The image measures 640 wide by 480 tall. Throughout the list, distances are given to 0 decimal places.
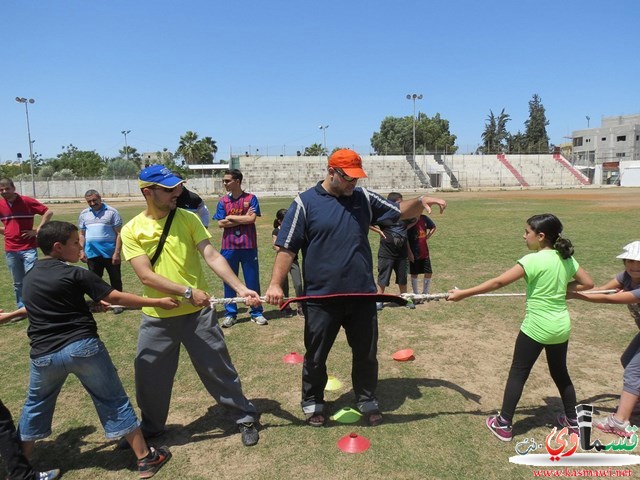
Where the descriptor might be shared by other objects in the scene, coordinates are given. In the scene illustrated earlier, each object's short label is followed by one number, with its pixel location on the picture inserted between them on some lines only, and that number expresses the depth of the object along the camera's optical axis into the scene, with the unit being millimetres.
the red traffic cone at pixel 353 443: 3557
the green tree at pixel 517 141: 105194
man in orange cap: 3721
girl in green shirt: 3496
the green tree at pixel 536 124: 108938
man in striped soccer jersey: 6555
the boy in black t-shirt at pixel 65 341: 3049
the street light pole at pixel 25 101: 47859
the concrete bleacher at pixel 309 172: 60125
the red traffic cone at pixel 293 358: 5371
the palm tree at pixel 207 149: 88456
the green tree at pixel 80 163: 88444
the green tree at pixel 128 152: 99812
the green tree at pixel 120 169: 69062
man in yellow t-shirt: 3453
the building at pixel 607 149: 66125
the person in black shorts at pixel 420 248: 7648
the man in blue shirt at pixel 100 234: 7324
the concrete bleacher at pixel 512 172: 65188
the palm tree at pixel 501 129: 108938
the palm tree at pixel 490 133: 109250
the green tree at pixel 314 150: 99500
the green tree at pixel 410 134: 95562
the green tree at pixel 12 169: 101656
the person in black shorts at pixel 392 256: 7215
